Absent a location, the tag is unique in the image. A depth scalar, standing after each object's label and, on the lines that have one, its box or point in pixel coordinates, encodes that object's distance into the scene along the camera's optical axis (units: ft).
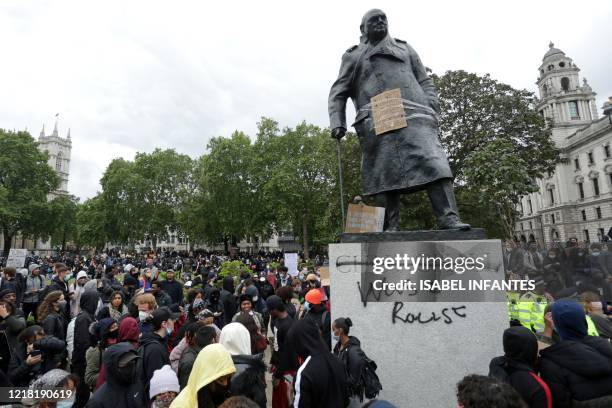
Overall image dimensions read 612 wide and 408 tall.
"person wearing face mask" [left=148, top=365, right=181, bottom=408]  8.75
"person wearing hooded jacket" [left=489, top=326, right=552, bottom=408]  7.48
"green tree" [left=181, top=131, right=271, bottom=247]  135.33
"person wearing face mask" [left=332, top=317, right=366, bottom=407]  9.58
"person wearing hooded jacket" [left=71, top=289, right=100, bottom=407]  16.24
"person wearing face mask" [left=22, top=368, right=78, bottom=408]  8.94
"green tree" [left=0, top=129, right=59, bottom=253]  124.67
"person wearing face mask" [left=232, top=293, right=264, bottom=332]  18.12
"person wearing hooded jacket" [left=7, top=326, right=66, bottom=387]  12.09
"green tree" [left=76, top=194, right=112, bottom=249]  156.87
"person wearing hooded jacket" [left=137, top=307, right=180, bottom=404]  10.70
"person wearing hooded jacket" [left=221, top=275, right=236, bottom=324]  24.80
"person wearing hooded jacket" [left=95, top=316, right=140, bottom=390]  11.78
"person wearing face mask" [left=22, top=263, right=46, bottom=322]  25.49
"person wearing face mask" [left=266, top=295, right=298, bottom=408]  13.25
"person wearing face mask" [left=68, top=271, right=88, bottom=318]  24.09
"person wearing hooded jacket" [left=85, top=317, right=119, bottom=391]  13.35
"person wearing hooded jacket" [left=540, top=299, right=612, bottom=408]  7.38
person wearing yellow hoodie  7.57
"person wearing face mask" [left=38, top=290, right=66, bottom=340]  16.69
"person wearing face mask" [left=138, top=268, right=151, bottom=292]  30.22
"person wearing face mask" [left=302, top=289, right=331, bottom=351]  15.46
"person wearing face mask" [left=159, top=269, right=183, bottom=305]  27.81
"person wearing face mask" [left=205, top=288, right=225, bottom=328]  23.97
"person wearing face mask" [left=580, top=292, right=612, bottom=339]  13.48
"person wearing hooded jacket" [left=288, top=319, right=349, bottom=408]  8.63
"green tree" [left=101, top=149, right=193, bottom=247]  155.53
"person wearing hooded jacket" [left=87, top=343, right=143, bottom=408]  9.23
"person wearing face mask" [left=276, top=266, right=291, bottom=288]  45.53
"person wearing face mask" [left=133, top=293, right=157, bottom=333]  14.47
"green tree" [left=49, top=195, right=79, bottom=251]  132.05
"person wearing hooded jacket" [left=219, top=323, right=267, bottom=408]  9.08
